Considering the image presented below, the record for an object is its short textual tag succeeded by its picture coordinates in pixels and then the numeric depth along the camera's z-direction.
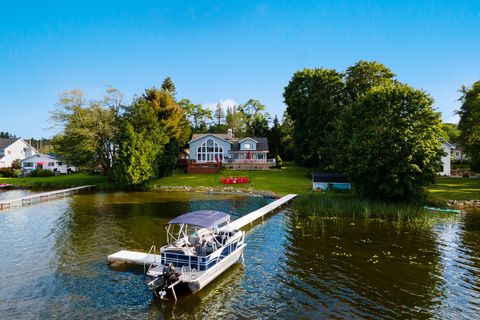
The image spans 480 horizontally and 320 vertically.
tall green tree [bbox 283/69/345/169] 52.44
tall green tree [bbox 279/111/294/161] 84.44
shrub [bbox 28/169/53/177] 63.34
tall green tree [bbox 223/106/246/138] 95.88
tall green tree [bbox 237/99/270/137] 92.69
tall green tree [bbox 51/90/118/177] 50.41
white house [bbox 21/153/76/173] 72.00
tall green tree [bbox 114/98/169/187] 44.56
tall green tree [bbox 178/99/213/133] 95.56
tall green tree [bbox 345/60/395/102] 50.62
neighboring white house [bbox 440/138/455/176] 52.84
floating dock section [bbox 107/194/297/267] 17.28
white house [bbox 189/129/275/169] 67.38
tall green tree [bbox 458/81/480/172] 43.31
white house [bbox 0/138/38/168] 80.81
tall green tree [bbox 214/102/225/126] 105.69
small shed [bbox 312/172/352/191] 40.22
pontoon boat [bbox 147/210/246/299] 13.98
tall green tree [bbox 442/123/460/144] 82.38
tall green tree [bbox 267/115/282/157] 85.44
